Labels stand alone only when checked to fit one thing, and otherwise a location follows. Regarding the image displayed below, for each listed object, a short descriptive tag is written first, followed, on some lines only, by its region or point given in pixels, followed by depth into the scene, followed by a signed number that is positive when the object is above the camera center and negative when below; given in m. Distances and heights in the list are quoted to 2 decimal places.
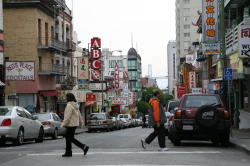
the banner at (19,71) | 35.44 +1.31
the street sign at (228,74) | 22.16 +0.61
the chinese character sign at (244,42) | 19.34 +1.62
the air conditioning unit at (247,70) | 28.47 +0.97
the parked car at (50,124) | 29.56 -1.68
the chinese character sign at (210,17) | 32.65 +4.25
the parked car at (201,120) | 17.27 -0.90
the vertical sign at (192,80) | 60.16 +1.08
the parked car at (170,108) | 19.92 -0.79
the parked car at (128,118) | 70.47 -3.49
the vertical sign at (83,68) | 55.34 +2.26
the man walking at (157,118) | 16.17 -0.78
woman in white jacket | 15.03 -0.80
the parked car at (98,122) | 44.50 -2.40
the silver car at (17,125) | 21.22 -1.28
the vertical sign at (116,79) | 98.38 +2.08
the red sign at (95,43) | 61.51 +5.24
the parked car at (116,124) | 51.96 -3.15
